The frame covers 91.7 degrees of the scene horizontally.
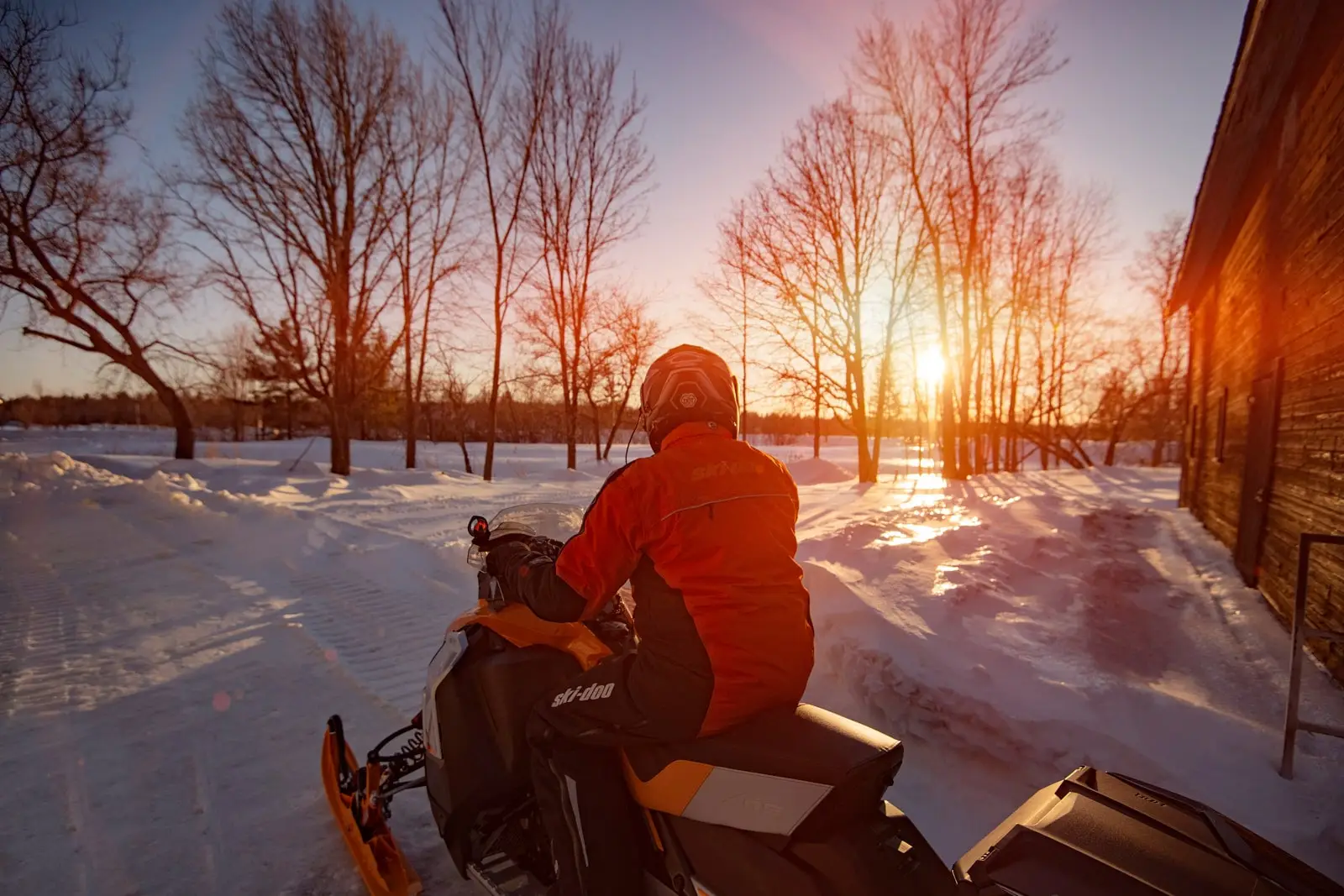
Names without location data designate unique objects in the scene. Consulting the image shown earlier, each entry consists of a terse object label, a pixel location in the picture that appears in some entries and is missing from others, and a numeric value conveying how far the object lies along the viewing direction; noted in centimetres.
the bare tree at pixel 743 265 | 1752
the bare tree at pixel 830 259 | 1620
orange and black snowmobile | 124
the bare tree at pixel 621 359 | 2381
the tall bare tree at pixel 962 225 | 1527
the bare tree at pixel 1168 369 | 2452
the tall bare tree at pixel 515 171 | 1595
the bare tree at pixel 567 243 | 1694
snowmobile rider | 171
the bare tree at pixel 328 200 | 1383
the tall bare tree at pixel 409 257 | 1619
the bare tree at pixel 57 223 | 1218
